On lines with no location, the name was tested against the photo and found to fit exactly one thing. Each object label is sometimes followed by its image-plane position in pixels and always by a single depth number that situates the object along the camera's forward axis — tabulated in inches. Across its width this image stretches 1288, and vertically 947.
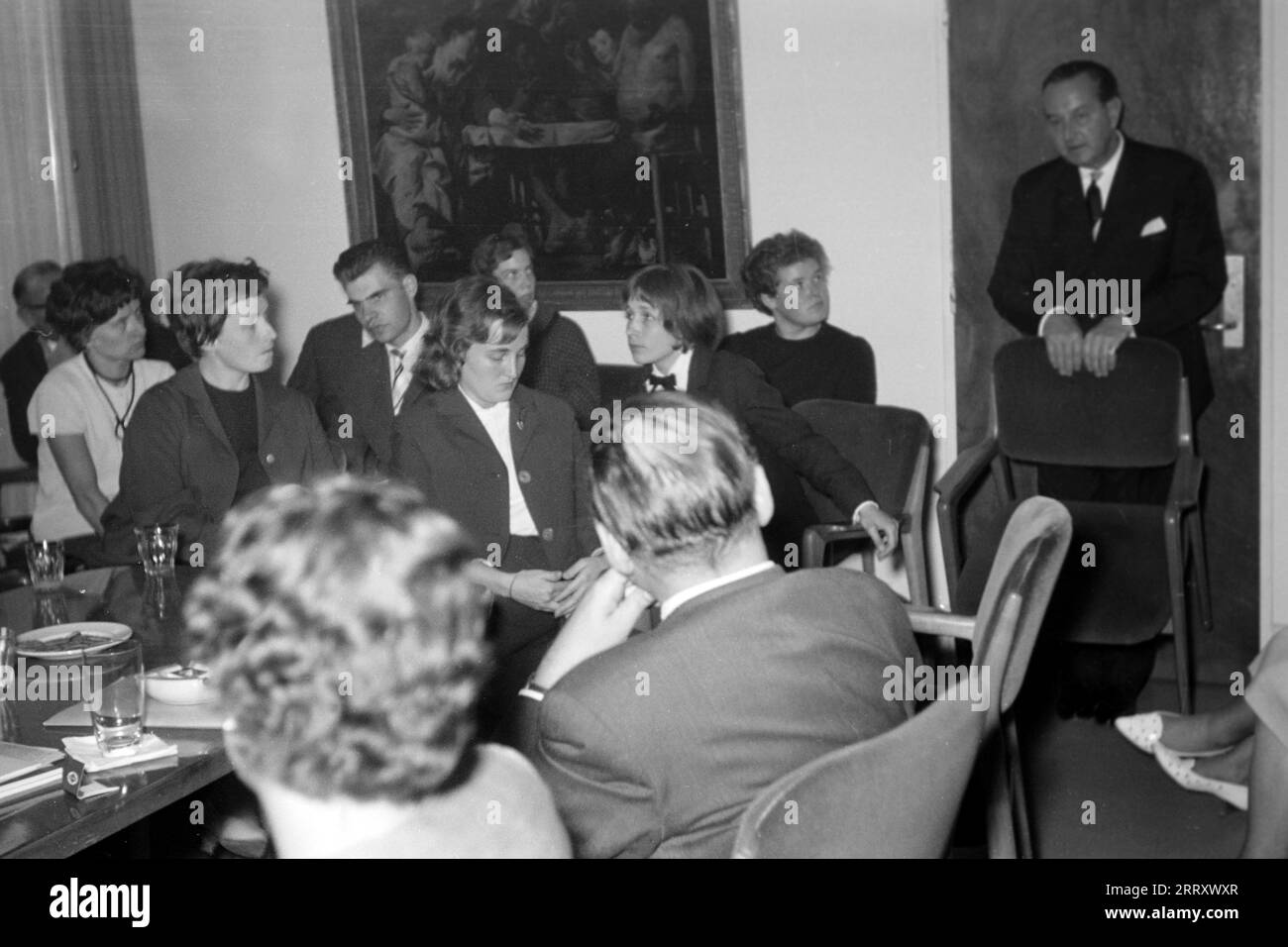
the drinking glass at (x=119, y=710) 67.1
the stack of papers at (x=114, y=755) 66.4
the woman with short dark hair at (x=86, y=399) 142.2
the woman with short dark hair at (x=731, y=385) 135.5
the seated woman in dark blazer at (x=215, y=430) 119.8
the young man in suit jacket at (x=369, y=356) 157.8
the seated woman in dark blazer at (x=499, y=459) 112.3
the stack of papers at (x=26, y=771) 63.1
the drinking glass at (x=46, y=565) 97.4
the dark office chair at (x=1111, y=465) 128.6
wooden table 60.0
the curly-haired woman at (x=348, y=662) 42.6
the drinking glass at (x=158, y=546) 97.3
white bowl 74.6
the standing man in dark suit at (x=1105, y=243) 141.1
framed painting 165.2
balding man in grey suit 54.6
